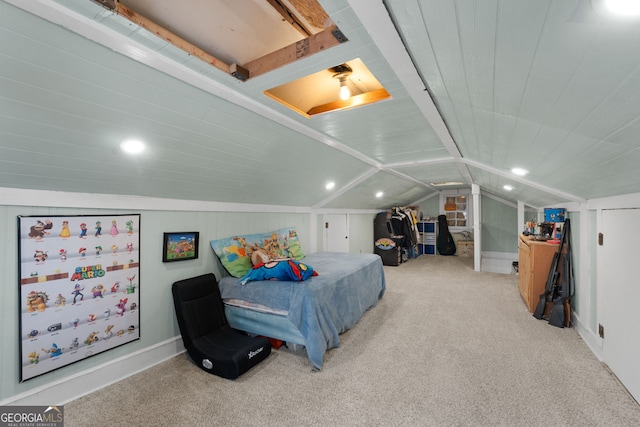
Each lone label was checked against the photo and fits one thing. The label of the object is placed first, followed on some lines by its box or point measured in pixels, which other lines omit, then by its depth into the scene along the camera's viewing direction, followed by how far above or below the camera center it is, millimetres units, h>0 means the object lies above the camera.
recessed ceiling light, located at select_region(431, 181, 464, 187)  6486 +799
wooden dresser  3594 -643
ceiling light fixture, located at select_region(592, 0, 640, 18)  552 +421
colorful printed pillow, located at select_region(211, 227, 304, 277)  3184 -401
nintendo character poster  1930 -548
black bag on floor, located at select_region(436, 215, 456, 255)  8281 -679
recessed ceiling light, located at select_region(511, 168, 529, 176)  2828 +477
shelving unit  8680 -652
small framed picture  2730 -304
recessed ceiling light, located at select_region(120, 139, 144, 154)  1887 +473
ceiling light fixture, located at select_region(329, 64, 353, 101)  1950 +1005
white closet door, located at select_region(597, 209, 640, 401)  2043 -623
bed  2573 -910
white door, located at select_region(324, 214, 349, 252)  5578 -347
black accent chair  2371 -1149
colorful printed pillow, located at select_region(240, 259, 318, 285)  2859 -577
